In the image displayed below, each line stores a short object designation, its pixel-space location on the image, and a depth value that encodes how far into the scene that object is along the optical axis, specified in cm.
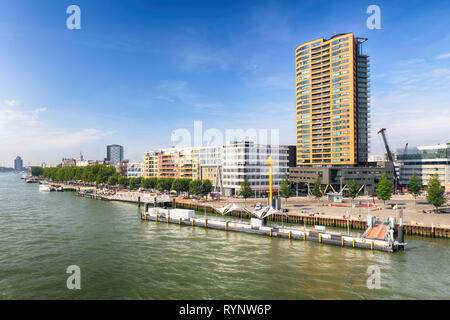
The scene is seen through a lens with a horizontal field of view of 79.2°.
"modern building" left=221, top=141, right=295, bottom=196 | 10900
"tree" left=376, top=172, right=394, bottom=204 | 7800
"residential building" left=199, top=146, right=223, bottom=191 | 11706
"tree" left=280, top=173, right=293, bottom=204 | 8444
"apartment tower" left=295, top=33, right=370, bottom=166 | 11525
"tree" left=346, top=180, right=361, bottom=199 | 8362
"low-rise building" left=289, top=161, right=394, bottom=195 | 11250
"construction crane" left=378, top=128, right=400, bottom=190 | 12380
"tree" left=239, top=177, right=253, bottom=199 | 8869
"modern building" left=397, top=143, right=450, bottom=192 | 12231
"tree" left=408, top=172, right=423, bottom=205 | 8232
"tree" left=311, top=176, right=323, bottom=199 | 8888
